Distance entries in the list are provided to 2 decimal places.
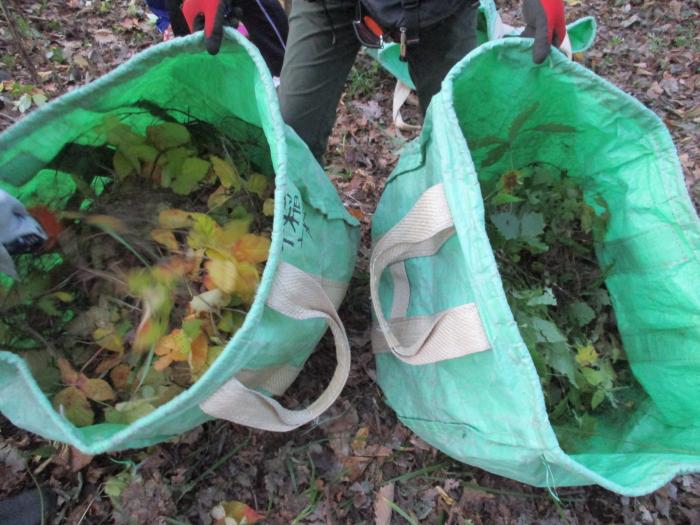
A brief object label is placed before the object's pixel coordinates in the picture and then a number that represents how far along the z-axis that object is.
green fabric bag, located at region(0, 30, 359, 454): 0.77
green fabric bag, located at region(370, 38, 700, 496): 0.80
